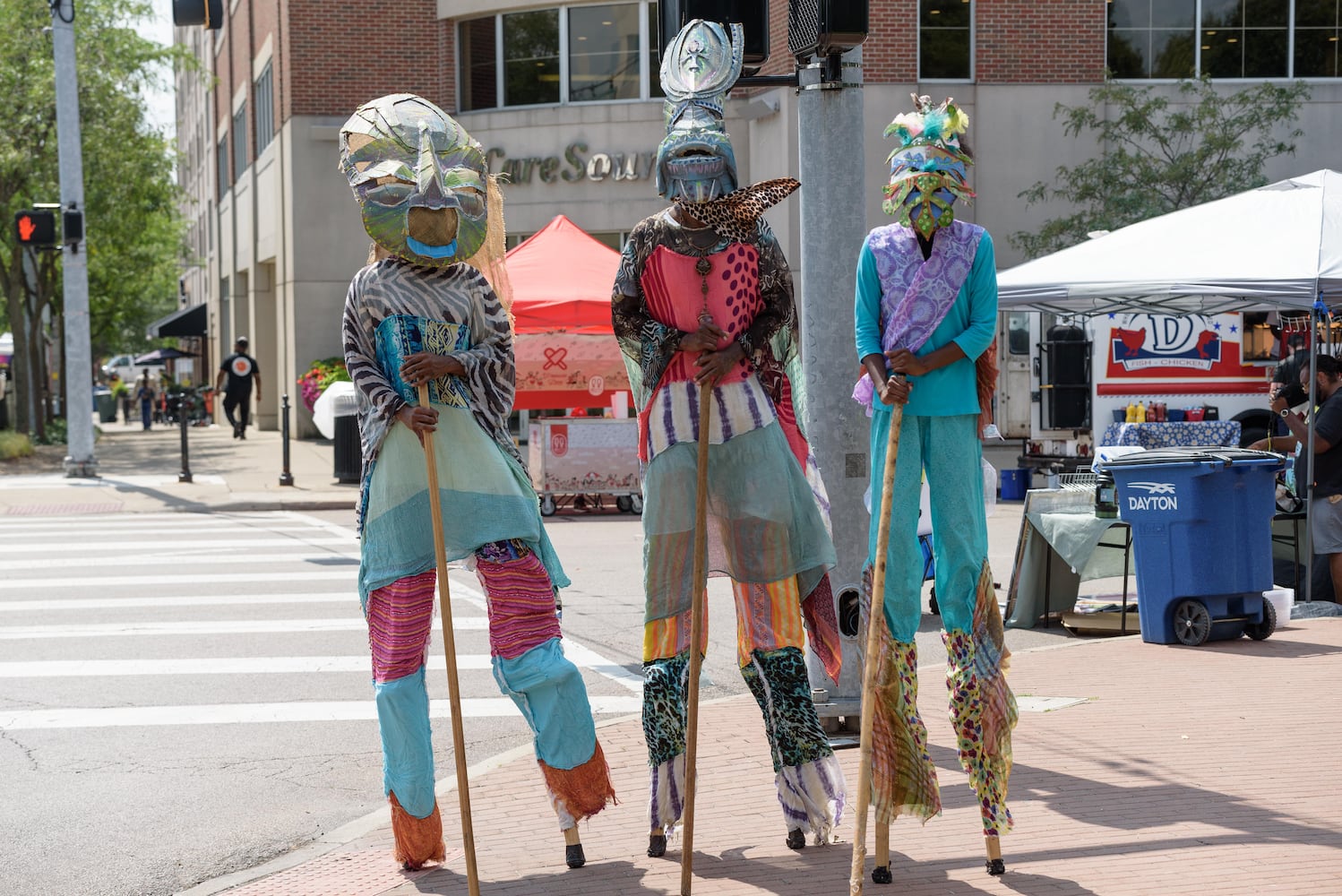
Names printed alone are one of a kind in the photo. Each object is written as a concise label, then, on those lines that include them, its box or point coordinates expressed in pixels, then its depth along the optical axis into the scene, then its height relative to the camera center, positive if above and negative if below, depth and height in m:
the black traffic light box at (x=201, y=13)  16.80 +4.22
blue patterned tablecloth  16.02 -0.52
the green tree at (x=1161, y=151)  22.53 +3.53
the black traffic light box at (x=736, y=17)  6.75 +1.66
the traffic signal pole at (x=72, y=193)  20.88 +2.86
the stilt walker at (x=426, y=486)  4.96 -0.29
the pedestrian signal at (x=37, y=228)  20.72 +2.36
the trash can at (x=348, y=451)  20.28 -0.71
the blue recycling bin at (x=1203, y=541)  8.95 -0.92
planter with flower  27.45 +0.35
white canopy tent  10.55 +0.92
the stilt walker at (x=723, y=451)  5.05 -0.19
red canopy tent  16.47 +0.70
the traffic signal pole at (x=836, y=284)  6.78 +0.47
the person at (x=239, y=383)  33.59 +0.34
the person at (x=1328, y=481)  10.43 -0.67
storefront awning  46.00 +2.26
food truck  18.77 +0.16
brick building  24.17 +5.10
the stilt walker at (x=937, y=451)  4.94 -0.20
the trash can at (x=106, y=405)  50.69 -0.14
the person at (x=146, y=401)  41.66 -0.01
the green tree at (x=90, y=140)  28.55 +5.02
